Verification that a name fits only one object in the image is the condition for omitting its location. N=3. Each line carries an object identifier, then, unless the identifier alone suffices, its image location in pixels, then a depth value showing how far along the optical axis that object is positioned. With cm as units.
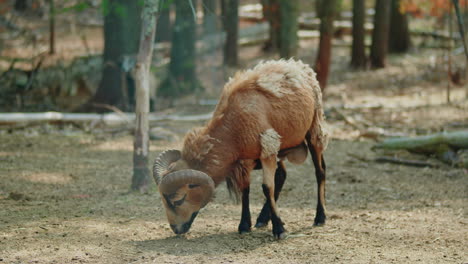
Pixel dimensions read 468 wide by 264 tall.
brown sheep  670
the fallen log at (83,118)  1291
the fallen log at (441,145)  1049
